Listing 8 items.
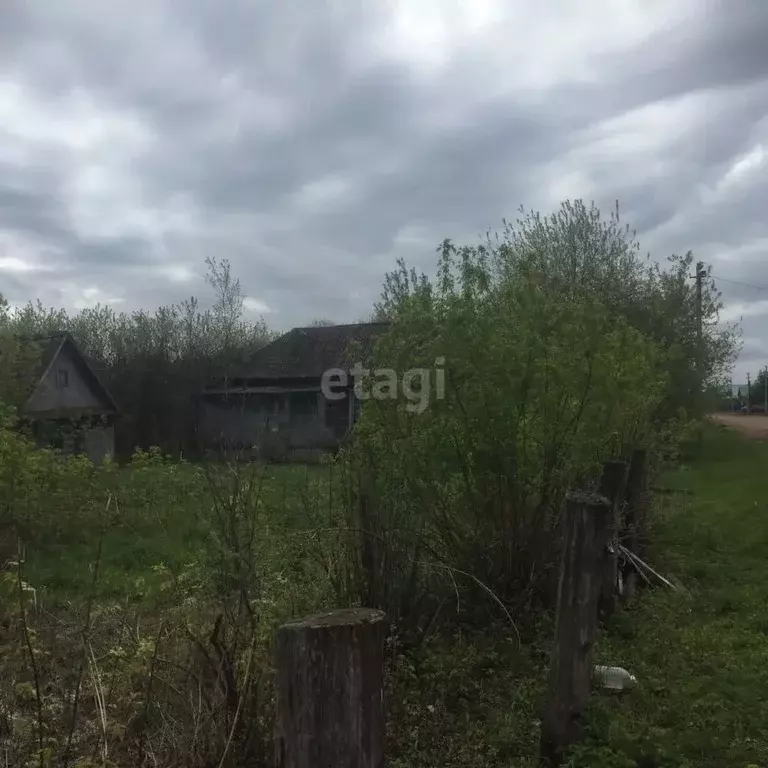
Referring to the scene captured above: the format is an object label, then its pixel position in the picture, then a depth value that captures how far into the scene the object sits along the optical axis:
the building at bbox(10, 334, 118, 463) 21.69
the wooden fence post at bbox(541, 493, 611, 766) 3.72
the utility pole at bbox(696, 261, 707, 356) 21.59
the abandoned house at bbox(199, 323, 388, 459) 25.91
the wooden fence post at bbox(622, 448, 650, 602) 6.93
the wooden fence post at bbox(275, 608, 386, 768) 1.91
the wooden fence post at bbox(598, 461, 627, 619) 5.66
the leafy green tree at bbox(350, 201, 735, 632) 5.31
